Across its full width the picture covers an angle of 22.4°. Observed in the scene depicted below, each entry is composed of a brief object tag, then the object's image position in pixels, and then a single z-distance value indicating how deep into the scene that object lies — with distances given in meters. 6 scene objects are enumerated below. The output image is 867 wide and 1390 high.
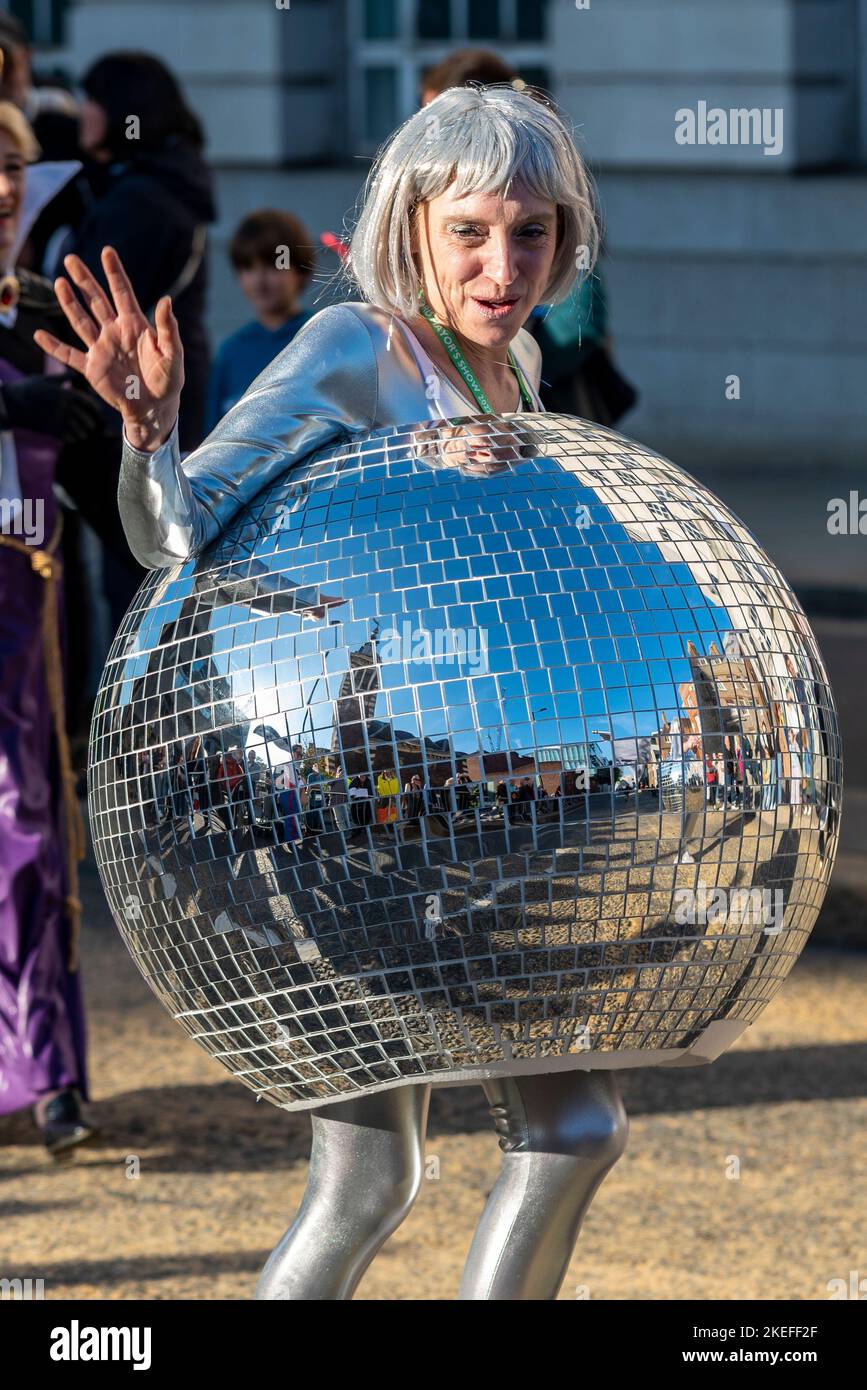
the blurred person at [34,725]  4.55
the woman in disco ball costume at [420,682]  2.46
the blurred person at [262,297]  6.68
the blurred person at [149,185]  6.13
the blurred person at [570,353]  5.65
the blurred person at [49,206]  5.72
